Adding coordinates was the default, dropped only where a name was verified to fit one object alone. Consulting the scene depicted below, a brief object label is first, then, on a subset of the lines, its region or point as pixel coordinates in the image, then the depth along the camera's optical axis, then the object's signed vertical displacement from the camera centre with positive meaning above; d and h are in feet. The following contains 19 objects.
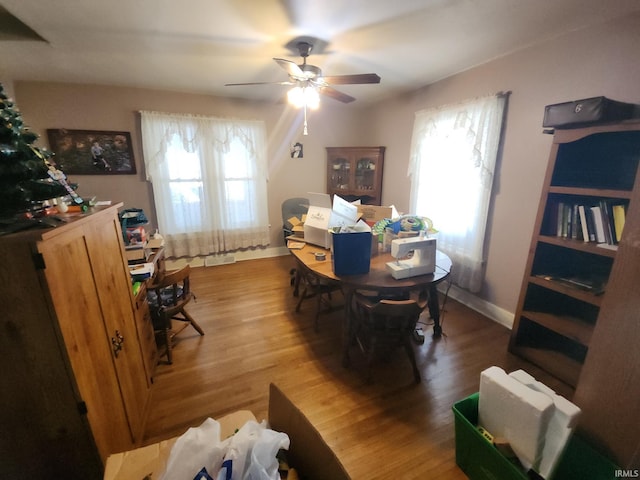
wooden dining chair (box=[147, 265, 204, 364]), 6.47 -3.28
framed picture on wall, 10.23 +0.88
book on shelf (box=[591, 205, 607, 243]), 5.56 -1.03
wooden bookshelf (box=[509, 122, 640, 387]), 5.57 -1.94
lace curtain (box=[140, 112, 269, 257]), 11.44 -0.27
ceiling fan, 6.63 +2.47
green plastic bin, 3.63 -4.04
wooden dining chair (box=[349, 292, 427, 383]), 5.75 -3.36
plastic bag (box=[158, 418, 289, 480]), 2.26 -2.46
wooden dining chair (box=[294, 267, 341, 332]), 7.99 -3.54
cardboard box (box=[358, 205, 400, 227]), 8.32 -1.23
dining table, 5.60 -2.25
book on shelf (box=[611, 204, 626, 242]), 5.27 -0.85
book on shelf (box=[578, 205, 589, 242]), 5.77 -1.07
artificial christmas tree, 2.84 +0.03
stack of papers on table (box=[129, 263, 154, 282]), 5.93 -2.18
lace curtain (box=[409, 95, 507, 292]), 8.28 +0.03
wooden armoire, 2.75 -2.09
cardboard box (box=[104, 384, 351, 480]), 2.27 -2.66
